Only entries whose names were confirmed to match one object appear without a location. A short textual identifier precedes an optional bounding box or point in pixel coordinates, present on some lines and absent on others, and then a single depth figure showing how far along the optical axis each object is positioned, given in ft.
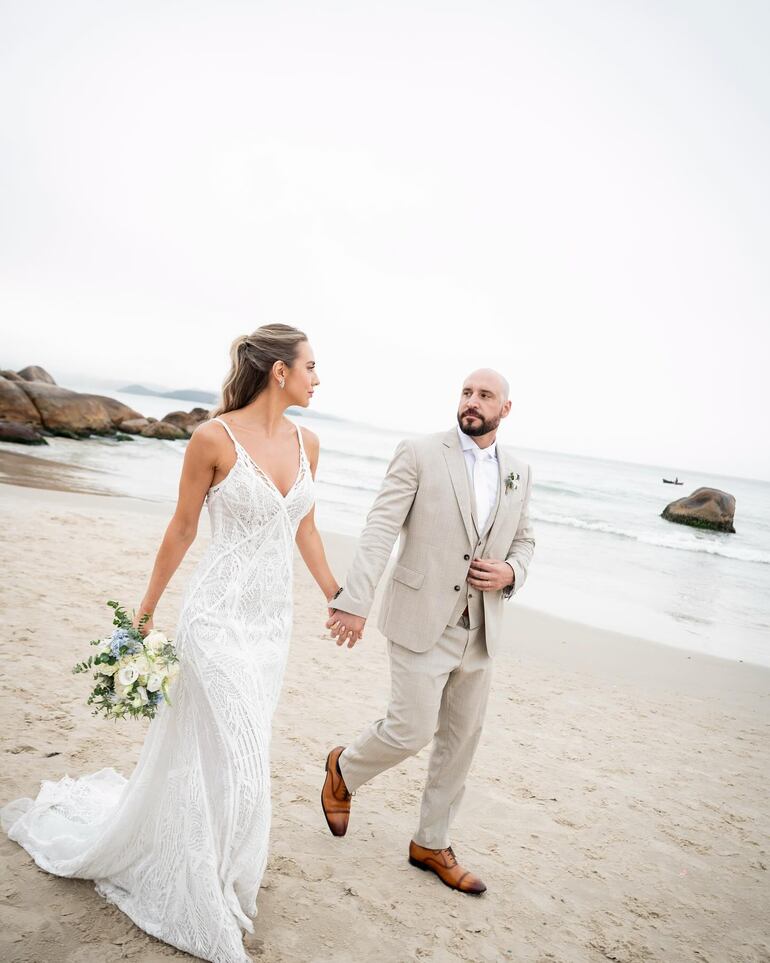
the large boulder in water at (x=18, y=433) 67.82
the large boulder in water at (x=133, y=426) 108.27
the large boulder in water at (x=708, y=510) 92.68
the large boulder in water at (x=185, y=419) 122.01
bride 8.45
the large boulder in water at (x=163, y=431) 107.96
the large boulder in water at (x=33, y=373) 113.50
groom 10.38
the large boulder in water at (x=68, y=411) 87.30
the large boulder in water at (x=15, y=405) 82.69
